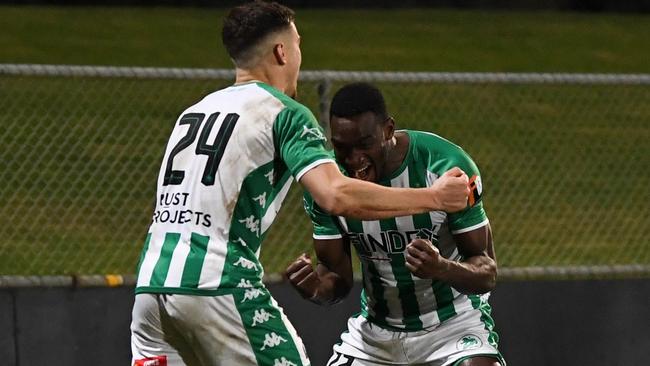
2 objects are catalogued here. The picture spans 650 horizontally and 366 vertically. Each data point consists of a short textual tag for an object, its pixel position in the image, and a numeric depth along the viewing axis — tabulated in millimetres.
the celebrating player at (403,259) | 11430
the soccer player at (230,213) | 9891
